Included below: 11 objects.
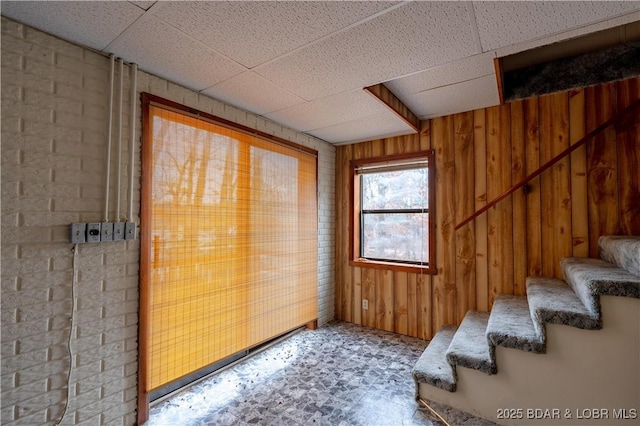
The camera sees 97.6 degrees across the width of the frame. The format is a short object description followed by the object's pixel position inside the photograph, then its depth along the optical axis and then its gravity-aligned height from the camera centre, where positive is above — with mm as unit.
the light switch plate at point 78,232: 1553 -52
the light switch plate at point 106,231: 1657 -49
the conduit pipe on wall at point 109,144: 1700 +483
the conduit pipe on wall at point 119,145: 1746 +492
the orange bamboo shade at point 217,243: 1980 -178
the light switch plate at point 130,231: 1751 -52
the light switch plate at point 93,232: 1607 -56
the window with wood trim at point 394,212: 3092 +116
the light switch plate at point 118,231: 1701 -50
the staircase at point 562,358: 1540 -840
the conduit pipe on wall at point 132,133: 1811 +584
